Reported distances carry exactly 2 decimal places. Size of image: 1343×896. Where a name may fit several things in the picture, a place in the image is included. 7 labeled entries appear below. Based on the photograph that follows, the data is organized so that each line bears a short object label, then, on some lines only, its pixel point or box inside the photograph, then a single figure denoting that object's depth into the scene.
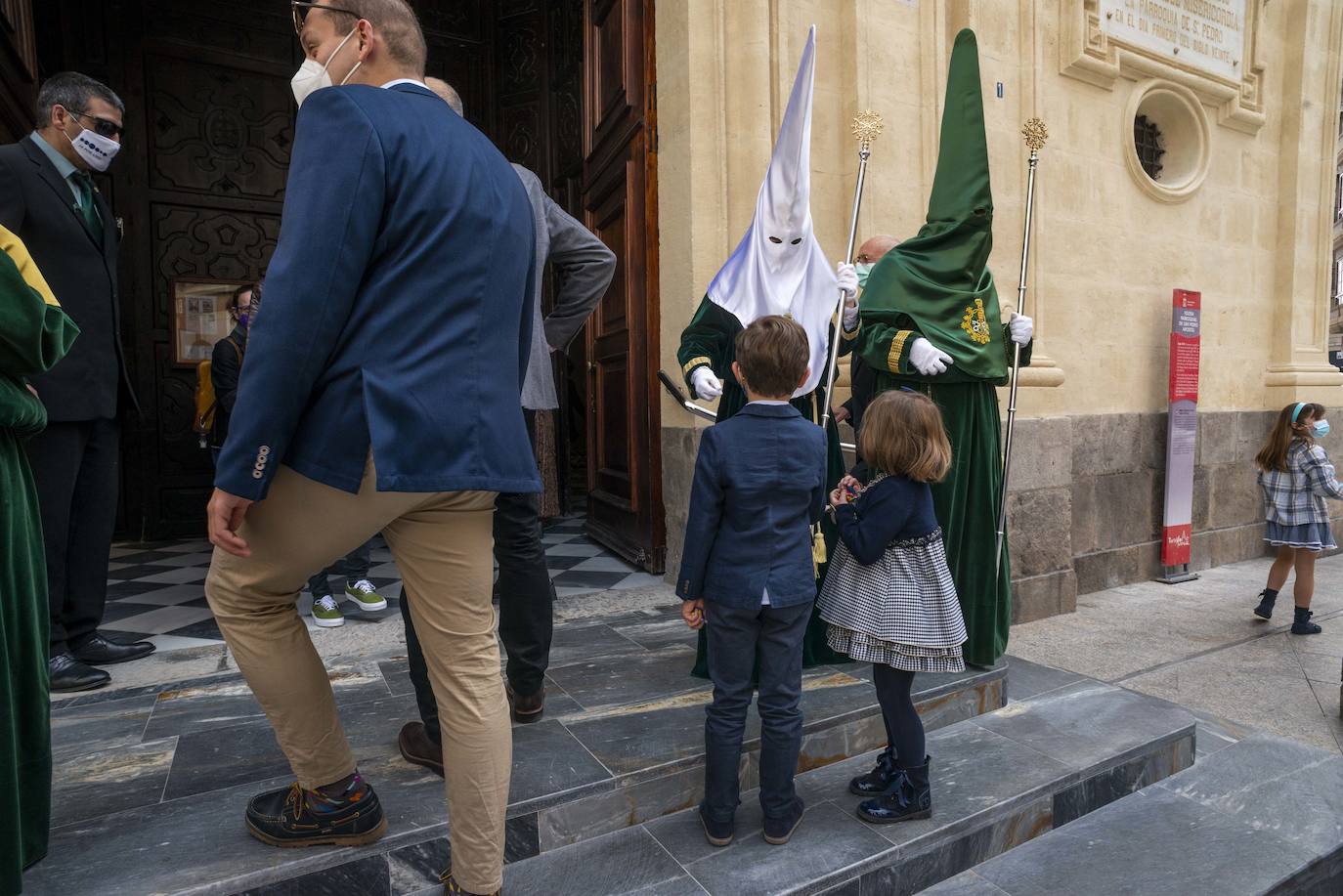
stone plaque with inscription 5.25
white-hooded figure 2.66
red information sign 5.48
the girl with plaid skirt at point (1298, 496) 4.41
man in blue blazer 1.42
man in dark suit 2.83
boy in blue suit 2.05
